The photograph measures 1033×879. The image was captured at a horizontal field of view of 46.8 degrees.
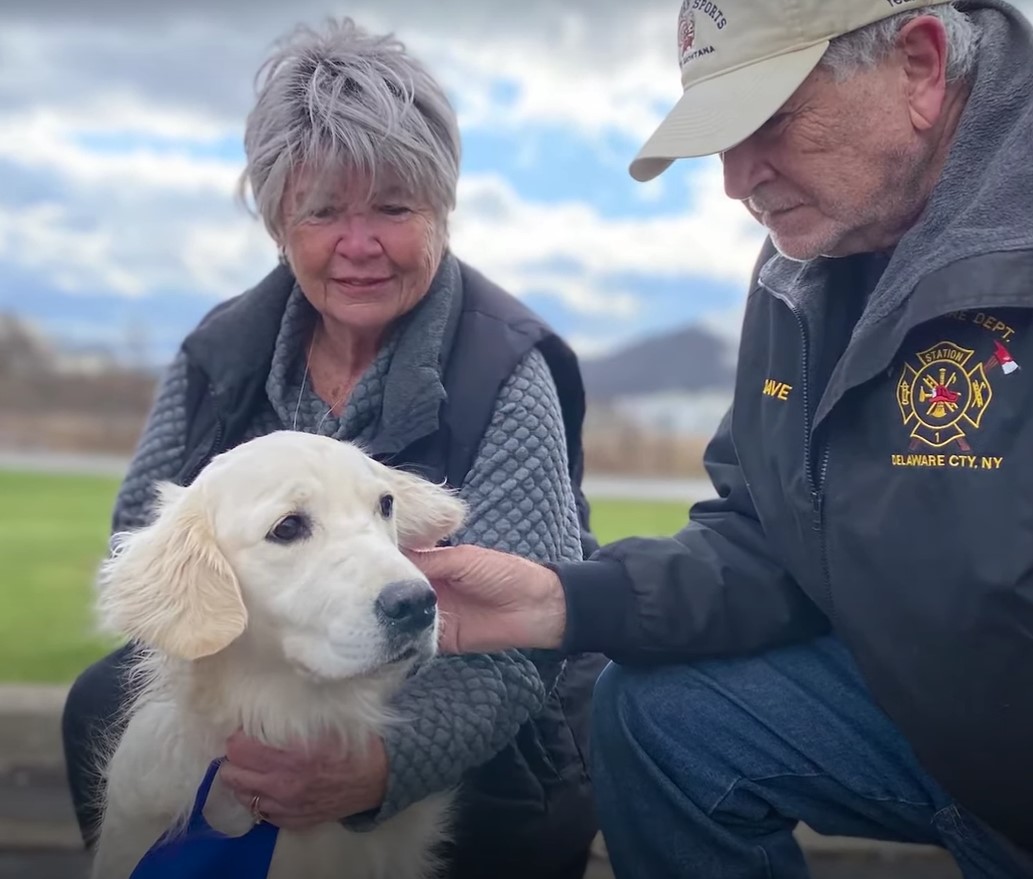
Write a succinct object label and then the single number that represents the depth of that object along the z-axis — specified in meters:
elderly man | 1.85
